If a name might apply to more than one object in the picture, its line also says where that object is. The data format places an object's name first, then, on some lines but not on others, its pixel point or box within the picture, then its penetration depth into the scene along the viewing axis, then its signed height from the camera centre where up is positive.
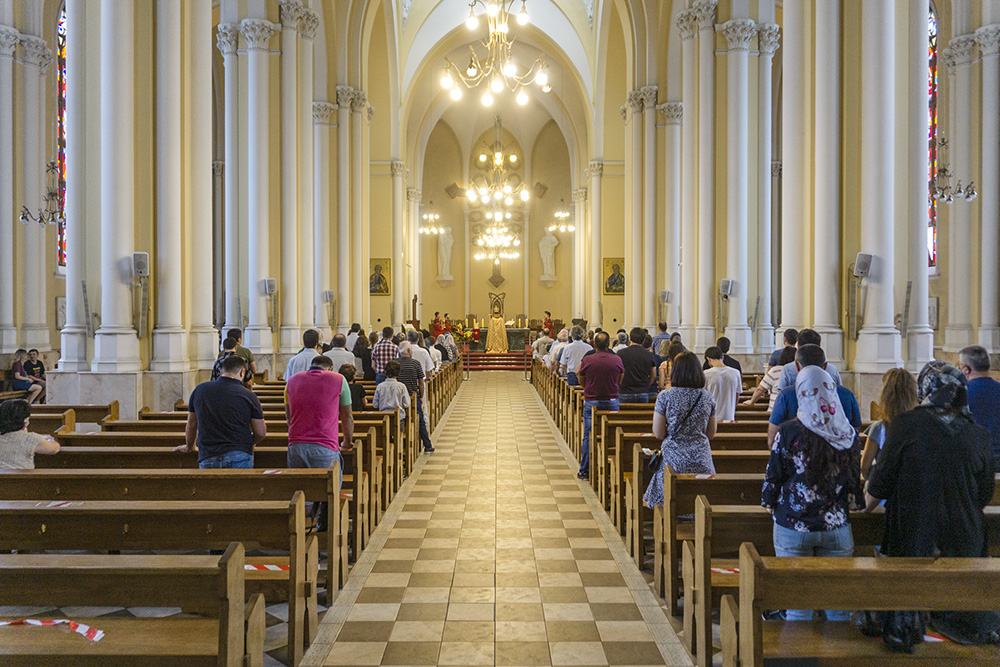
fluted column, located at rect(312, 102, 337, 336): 19.80 +3.32
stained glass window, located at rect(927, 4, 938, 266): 17.83 +4.62
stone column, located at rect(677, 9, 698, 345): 15.35 +2.97
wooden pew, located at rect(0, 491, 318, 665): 4.36 -1.15
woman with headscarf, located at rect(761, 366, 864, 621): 3.84 -0.74
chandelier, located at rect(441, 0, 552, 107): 14.52 +5.21
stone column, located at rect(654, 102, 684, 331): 19.38 +3.20
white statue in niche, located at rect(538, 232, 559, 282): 41.75 +3.71
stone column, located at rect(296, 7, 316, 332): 16.08 +3.36
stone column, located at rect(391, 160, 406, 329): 28.86 +3.12
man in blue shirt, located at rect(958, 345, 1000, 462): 5.37 -0.48
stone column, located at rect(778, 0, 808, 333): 10.39 +2.10
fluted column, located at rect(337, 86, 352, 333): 20.36 +3.67
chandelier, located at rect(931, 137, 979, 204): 14.05 +2.41
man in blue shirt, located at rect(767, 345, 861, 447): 4.89 -0.54
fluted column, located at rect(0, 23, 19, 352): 16.30 +2.98
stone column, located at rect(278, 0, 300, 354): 15.37 +2.91
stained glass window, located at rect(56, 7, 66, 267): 18.44 +4.95
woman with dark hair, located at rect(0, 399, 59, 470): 5.37 -0.81
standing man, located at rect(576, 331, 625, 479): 9.63 -0.70
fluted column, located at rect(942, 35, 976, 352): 16.25 +2.18
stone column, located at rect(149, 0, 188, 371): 10.11 +1.93
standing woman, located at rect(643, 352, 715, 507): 5.51 -0.71
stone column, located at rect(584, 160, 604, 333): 28.72 +3.02
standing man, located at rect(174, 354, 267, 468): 5.66 -0.68
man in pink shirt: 6.20 -0.73
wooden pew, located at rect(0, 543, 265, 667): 3.13 -1.11
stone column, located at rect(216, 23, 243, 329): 15.09 +3.04
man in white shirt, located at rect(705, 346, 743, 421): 7.61 -0.60
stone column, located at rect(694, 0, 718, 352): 14.87 +2.83
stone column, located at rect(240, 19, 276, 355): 14.99 +3.24
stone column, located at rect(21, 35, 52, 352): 16.67 +3.00
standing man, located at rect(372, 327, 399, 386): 11.50 -0.43
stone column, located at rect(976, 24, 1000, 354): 15.70 +2.53
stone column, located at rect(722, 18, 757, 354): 14.57 +3.01
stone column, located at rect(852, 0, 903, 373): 9.20 +1.70
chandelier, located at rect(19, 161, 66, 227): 15.10 +2.47
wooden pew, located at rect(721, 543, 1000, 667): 3.03 -1.05
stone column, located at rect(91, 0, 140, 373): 9.68 +1.83
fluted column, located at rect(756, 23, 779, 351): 14.90 +3.07
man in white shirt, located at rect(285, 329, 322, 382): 9.07 -0.43
